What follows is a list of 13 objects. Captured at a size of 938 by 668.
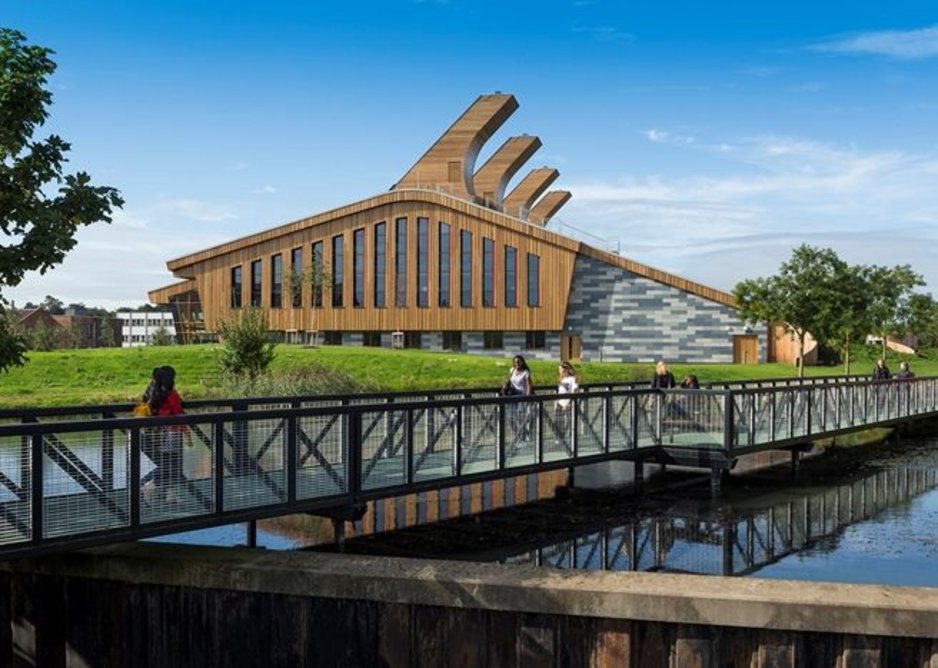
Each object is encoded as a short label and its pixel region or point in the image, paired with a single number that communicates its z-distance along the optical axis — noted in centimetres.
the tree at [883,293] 4678
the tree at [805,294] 4588
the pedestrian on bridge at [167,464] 909
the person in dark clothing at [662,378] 1944
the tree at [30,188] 937
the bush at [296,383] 2638
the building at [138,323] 11756
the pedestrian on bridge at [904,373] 2736
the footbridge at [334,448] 826
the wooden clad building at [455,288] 6222
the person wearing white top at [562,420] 1502
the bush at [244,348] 2984
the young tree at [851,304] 4578
